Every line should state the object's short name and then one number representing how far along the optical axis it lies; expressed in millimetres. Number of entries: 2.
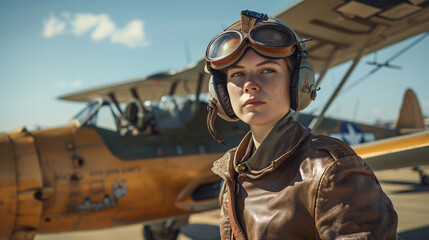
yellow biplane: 3525
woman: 947
